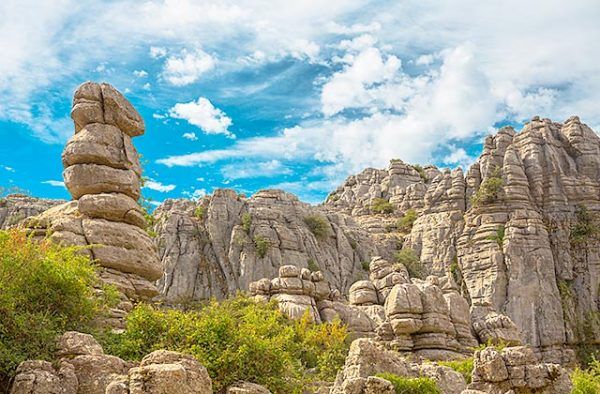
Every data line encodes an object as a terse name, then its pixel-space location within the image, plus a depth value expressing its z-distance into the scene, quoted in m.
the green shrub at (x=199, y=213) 62.53
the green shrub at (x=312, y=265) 60.81
